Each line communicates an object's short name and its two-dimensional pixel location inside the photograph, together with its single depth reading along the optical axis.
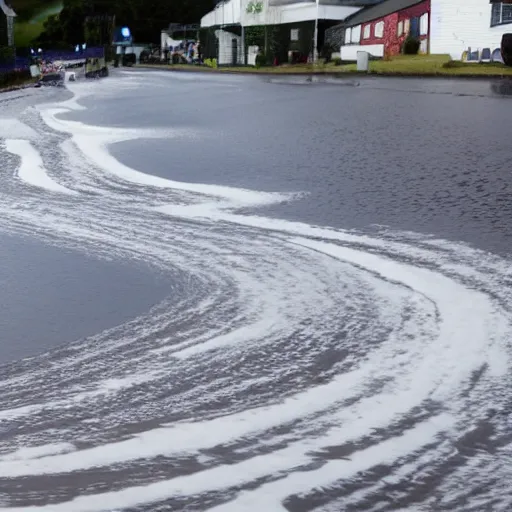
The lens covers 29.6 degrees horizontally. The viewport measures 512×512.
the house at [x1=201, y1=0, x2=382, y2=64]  57.28
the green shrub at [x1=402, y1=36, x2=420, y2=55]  40.17
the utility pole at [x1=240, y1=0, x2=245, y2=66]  69.12
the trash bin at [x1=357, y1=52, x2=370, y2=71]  39.56
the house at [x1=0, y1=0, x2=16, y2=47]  52.25
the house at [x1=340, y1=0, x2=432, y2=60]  40.89
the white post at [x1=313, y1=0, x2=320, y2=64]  51.01
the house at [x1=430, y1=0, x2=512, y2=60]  35.81
